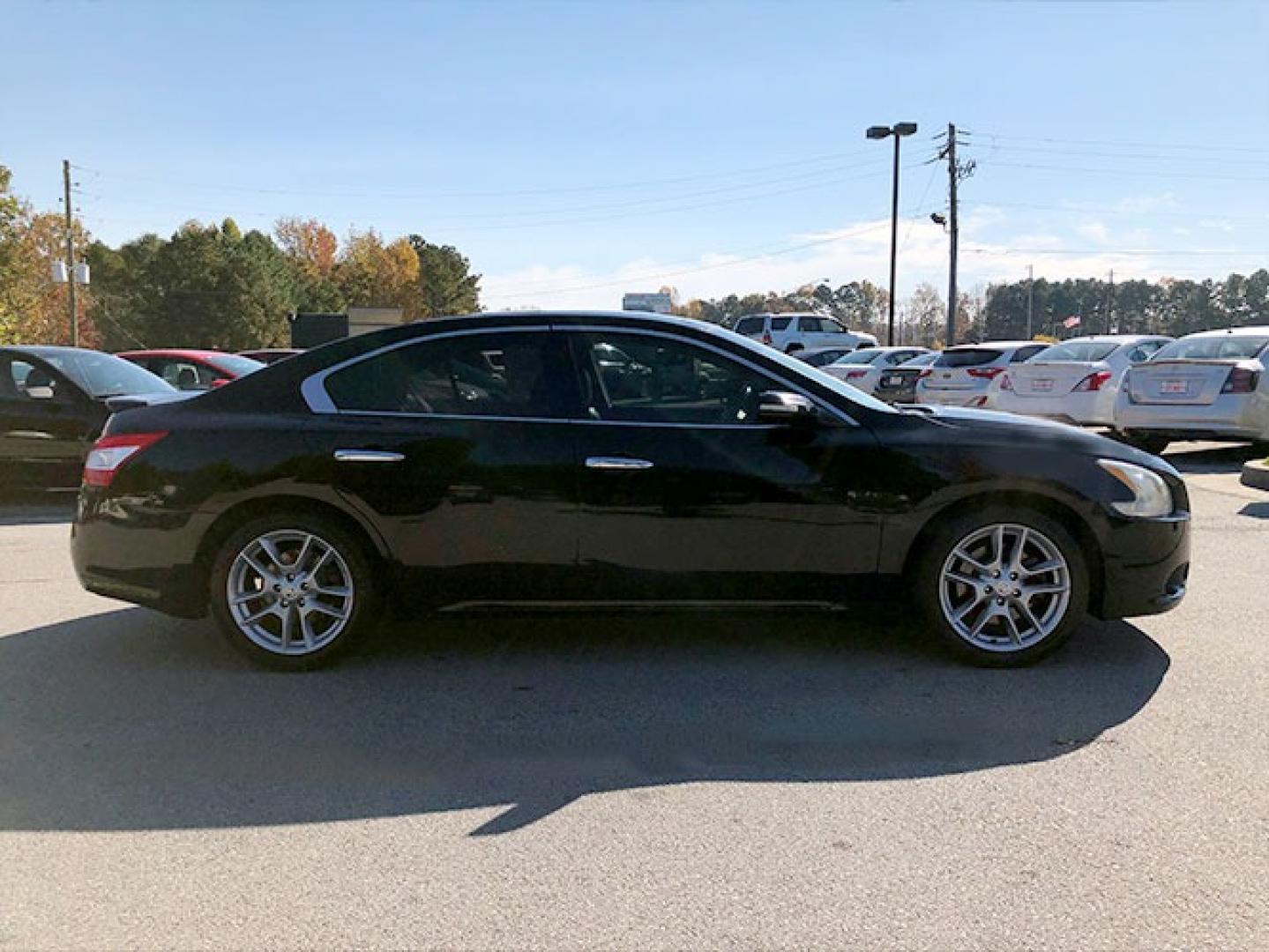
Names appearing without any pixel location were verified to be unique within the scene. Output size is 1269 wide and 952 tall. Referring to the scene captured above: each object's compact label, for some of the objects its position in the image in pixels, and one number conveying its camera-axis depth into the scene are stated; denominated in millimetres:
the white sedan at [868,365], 21336
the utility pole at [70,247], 42462
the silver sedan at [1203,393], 10828
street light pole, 32875
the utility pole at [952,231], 37844
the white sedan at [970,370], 14695
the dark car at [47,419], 8688
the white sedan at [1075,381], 12523
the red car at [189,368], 10914
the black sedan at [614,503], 4250
